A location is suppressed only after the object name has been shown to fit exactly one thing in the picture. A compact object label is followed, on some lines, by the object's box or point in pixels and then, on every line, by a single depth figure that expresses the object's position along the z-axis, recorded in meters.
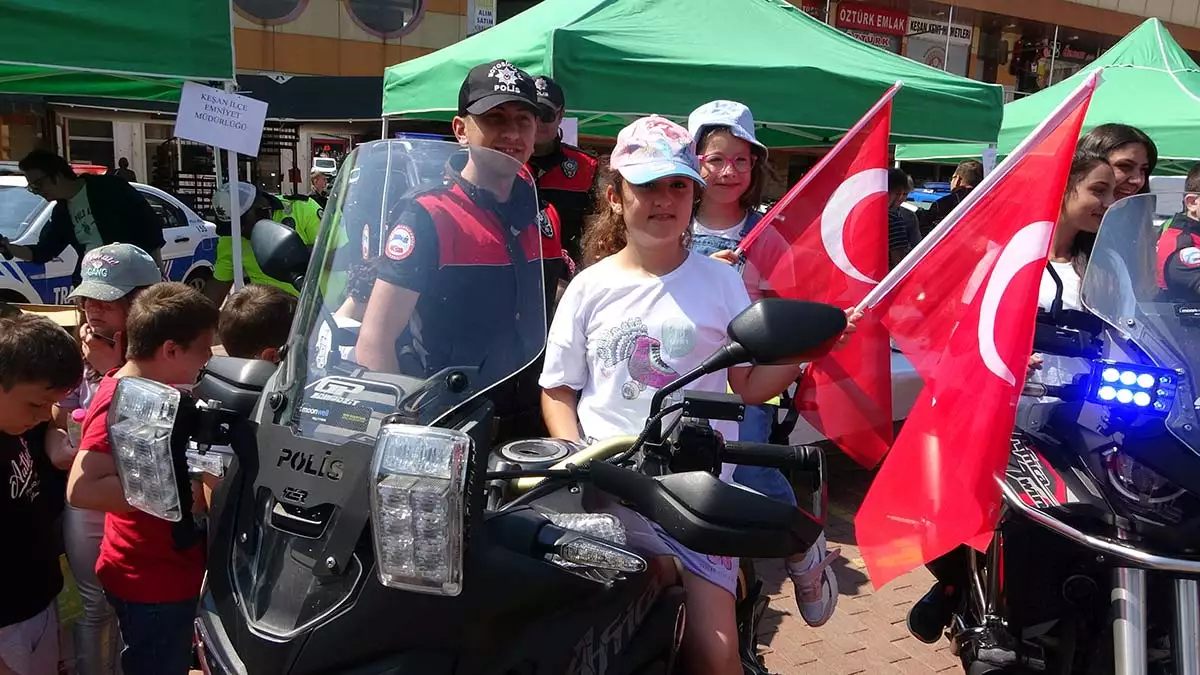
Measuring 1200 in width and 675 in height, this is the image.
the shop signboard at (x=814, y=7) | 21.81
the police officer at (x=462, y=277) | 1.58
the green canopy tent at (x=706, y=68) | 5.36
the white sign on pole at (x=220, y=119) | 5.09
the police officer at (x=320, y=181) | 13.55
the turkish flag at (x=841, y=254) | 2.80
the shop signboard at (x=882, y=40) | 22.64
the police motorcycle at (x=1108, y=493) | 2.12
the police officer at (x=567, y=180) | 4.14
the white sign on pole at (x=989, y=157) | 6.83
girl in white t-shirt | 2.12
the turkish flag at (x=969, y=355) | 2.27
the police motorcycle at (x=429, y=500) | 1.30
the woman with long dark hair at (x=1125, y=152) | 3.30
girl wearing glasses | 3.30
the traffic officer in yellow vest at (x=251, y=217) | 6.83
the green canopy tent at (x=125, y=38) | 4.37
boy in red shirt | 2.43
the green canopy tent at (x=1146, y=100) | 8.74
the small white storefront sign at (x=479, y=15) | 17.17
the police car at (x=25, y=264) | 7.85
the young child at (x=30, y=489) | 2.33
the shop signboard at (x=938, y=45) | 23.20
